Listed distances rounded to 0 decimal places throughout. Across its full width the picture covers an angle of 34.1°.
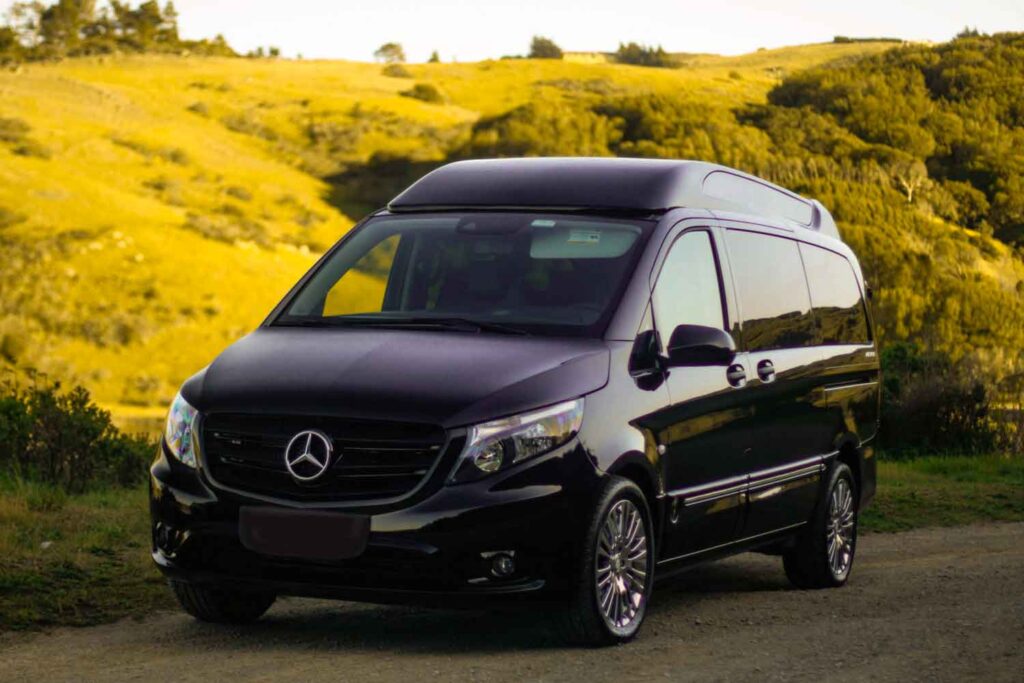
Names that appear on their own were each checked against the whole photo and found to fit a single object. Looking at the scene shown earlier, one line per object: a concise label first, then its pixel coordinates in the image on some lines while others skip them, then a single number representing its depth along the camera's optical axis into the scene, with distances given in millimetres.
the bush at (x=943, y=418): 19406
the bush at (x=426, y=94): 70625
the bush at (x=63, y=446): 14250
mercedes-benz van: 6238
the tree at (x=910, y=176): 51281
